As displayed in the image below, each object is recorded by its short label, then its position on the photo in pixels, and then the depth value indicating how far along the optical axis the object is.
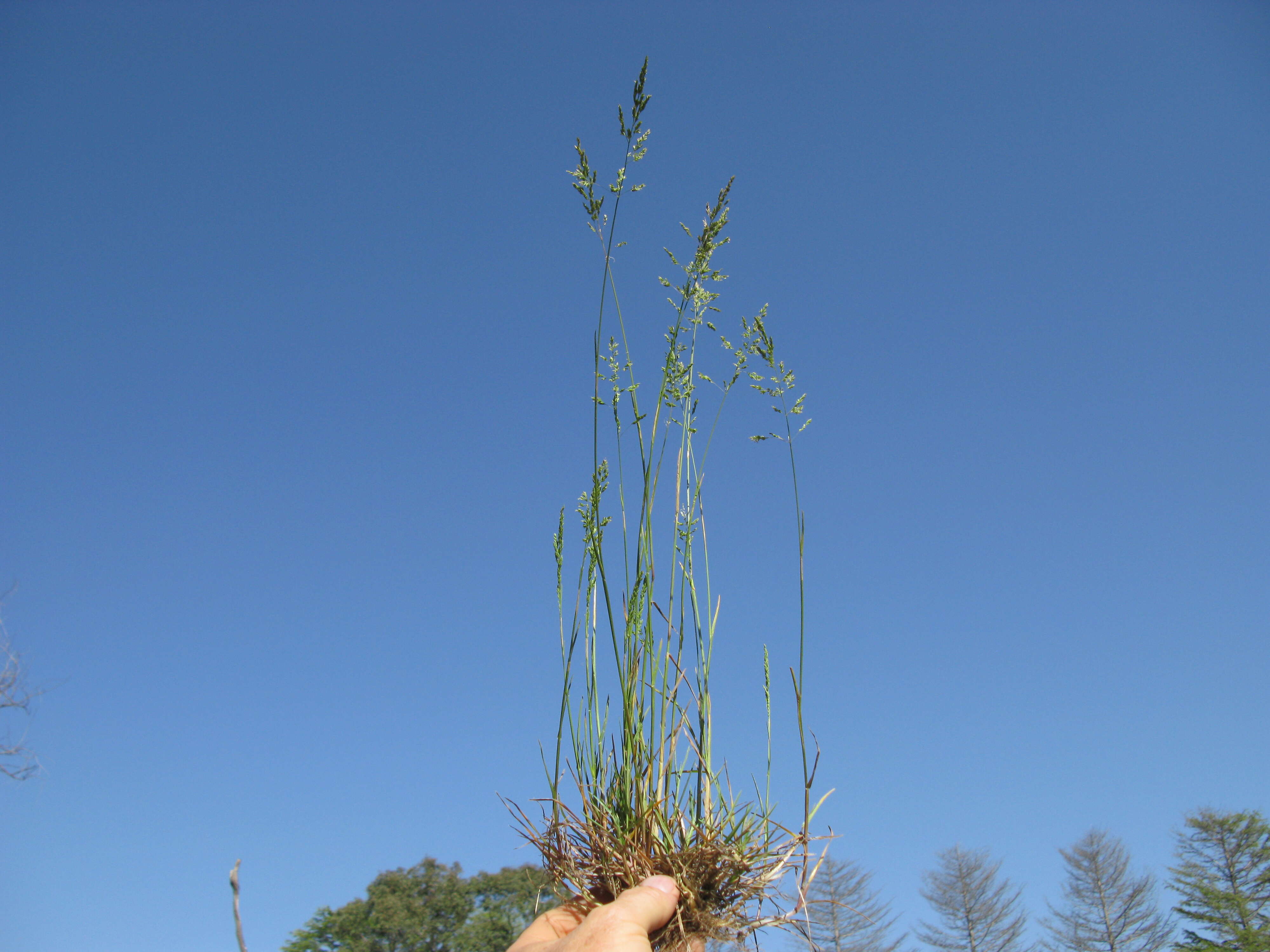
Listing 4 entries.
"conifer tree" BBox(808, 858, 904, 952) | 20.02
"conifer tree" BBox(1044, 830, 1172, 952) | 21.17
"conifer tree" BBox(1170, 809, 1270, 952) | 17.95
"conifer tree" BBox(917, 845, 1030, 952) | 22.62
